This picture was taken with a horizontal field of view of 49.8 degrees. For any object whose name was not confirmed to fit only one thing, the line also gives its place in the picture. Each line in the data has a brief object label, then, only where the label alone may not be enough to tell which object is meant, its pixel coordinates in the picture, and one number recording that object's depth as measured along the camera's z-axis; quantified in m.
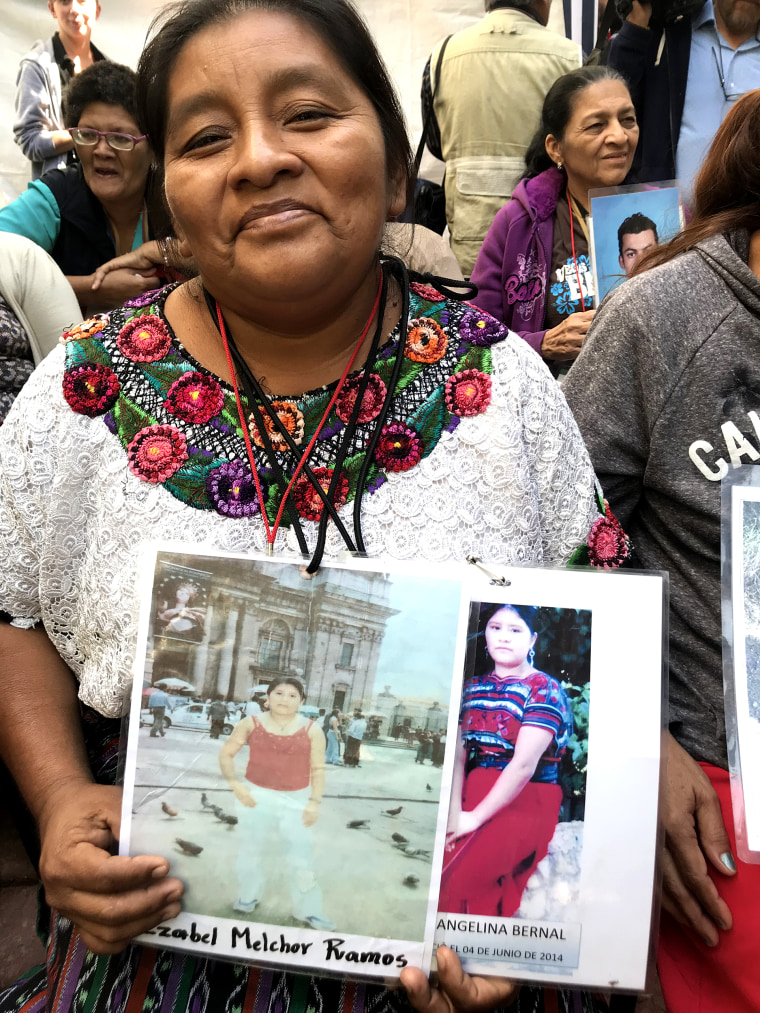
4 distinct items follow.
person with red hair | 1.21
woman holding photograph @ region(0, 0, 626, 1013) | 1.04
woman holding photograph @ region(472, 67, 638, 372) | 2.81
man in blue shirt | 3.07
